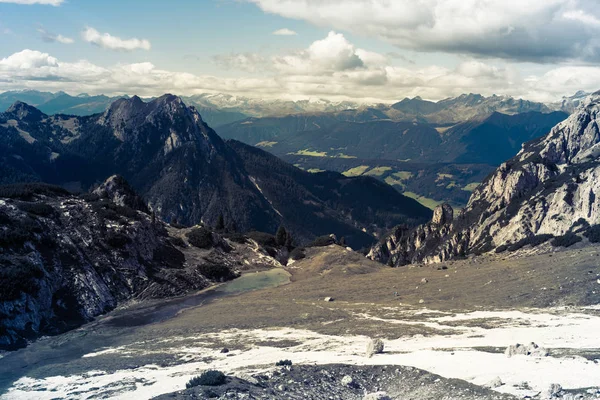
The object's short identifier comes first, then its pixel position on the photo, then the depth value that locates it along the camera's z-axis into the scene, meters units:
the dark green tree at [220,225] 143.88
